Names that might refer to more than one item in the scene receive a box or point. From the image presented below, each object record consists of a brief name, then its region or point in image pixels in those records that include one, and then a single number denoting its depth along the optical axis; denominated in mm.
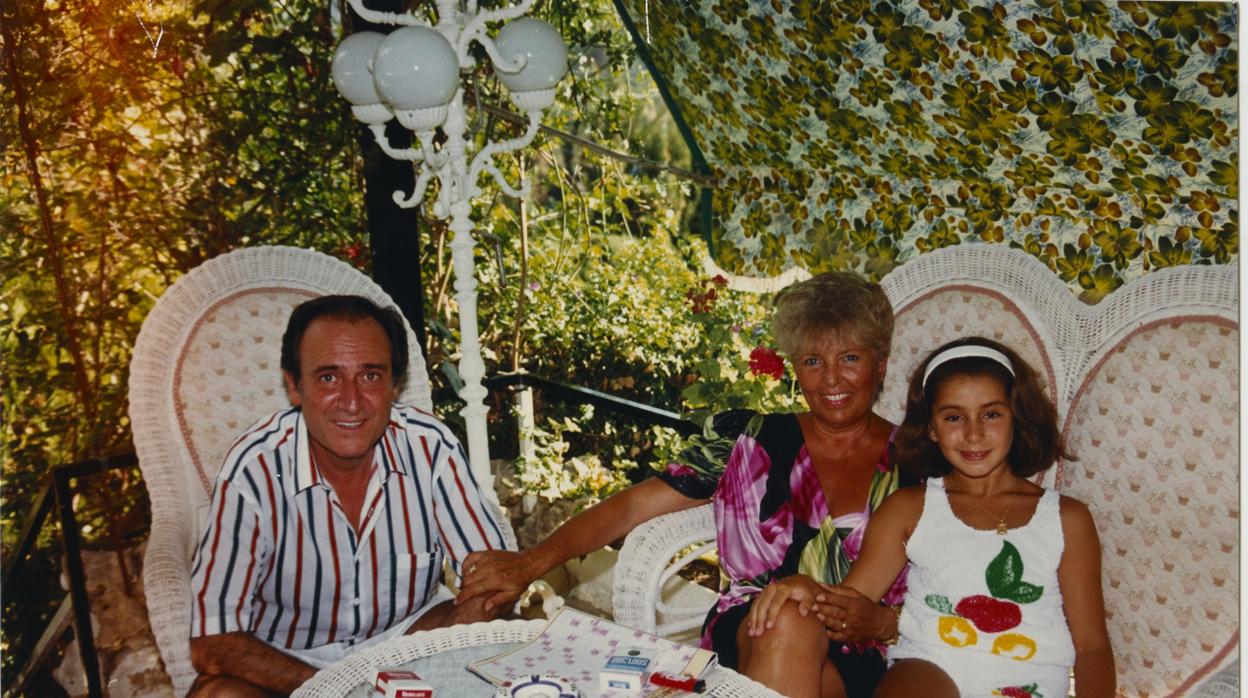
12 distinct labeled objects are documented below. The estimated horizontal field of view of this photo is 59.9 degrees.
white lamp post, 2094
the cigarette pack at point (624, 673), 1484
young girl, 1798
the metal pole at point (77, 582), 2578
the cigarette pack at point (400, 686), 1456
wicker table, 1504
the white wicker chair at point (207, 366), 2213
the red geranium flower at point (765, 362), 2979
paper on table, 1518
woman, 1950
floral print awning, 2139
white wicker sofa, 1769
